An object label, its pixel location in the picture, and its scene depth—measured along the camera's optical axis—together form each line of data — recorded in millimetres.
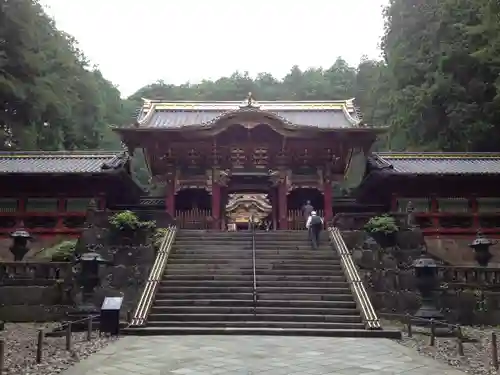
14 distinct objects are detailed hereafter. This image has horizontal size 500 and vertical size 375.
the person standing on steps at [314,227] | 17578
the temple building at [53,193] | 21375
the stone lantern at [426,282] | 12969
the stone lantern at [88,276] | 13008
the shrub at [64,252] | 16636
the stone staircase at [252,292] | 12312
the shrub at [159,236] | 17406
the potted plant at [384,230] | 17641
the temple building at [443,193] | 21359
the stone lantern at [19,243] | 16125
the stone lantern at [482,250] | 15938
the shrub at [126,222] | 17406
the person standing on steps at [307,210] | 20402
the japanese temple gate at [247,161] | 22484
